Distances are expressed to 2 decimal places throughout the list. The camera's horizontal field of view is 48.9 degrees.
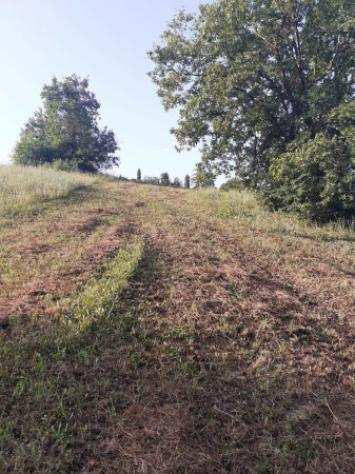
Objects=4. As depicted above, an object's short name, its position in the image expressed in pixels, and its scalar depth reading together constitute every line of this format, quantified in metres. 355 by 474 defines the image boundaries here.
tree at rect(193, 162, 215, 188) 19.91
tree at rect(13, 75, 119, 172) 43.81
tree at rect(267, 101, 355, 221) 13.68
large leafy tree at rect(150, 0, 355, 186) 16.48
